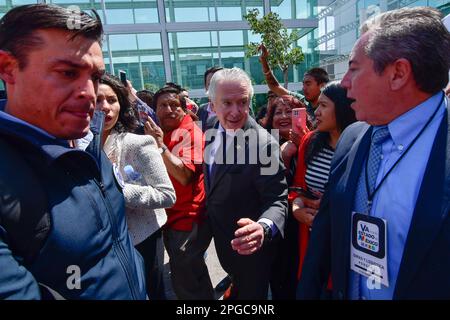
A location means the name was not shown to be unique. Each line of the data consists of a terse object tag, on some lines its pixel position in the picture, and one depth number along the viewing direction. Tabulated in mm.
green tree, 12957
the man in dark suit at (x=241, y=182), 1995
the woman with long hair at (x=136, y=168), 1762
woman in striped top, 1911
